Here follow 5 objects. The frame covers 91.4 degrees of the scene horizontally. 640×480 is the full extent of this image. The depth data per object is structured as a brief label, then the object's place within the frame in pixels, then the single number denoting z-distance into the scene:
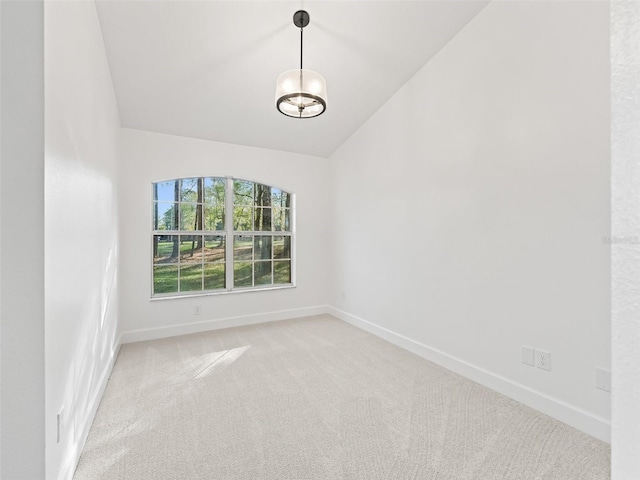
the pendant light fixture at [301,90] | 2.16
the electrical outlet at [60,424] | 1.41
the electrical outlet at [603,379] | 1.86
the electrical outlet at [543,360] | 2.16
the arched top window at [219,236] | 3.89
